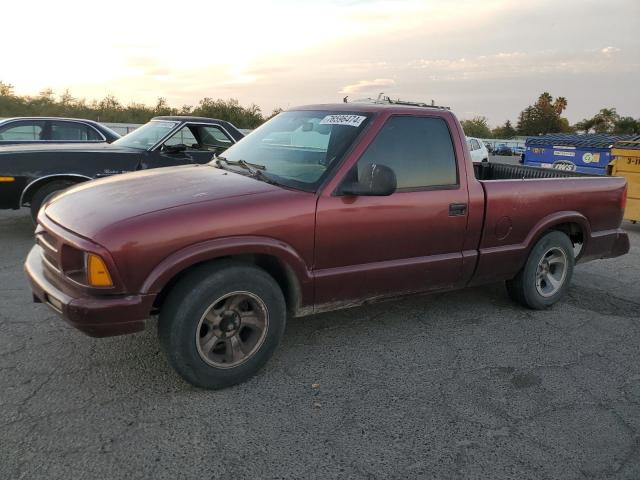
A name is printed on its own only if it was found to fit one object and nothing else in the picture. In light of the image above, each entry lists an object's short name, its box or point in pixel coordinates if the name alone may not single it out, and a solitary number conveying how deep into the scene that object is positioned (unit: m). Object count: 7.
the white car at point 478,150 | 17.98
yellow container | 8.98
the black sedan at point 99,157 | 6.36
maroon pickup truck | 2.82
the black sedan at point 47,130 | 8.87
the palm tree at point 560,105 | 79.56
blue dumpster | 11.50
